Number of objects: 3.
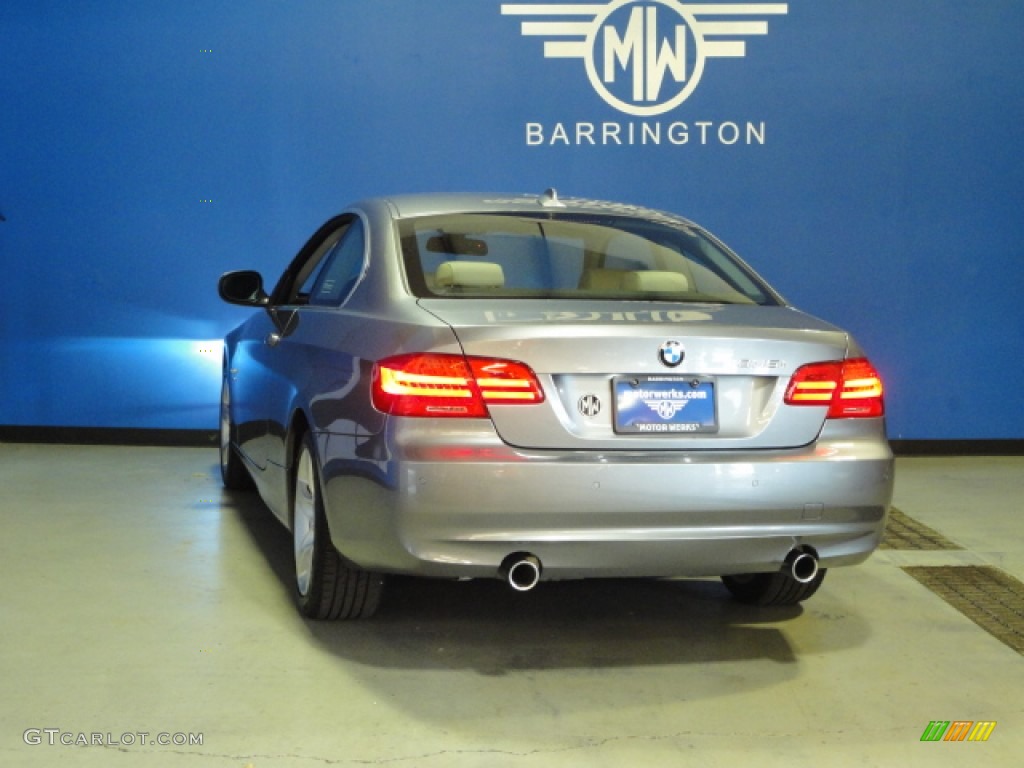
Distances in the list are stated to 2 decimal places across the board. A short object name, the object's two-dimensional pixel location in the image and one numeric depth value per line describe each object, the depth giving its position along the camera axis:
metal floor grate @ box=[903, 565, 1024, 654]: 4.32
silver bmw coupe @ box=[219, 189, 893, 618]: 3.39
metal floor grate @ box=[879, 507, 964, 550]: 5.65
